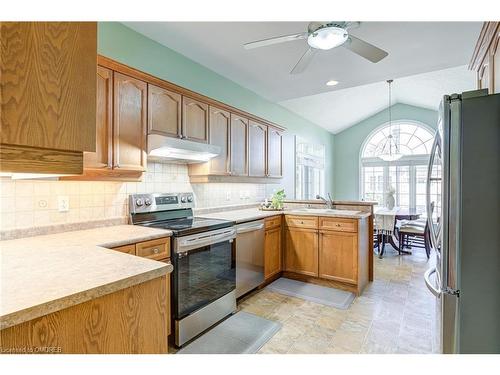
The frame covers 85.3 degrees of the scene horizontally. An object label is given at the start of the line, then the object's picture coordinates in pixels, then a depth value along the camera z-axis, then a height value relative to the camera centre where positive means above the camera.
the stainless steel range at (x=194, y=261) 2.07 -0.63
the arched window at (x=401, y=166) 6.88 +0.58
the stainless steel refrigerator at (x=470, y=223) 1.43 -0.19
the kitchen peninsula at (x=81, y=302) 0.80 -0.38
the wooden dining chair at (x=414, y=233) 4.50 -0.78
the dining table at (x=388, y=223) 4.53 -0.61
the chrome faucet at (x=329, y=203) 3.66 -0.21
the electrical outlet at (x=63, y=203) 1.99 -0.12
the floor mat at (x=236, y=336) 2.05 -1.23
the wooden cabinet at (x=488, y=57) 1.76 +0.98
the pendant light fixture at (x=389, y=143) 7.01 +1.15
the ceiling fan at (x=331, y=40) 1.84 +1.07
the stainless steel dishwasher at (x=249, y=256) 2.76 -0.74
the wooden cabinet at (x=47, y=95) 0.70 +0.26
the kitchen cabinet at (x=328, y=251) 3.12 -0.77
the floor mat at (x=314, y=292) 2.91 -1.22
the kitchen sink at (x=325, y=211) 3.40 -0.31
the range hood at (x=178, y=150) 2.22 +0.33
